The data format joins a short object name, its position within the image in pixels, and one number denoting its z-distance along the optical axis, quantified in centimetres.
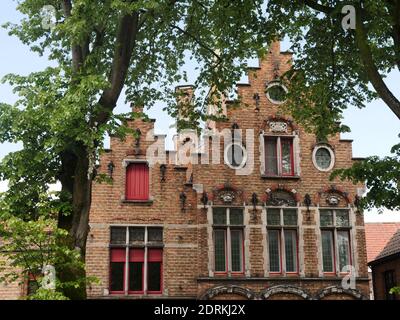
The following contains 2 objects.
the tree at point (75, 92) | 1123
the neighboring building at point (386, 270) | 2136
